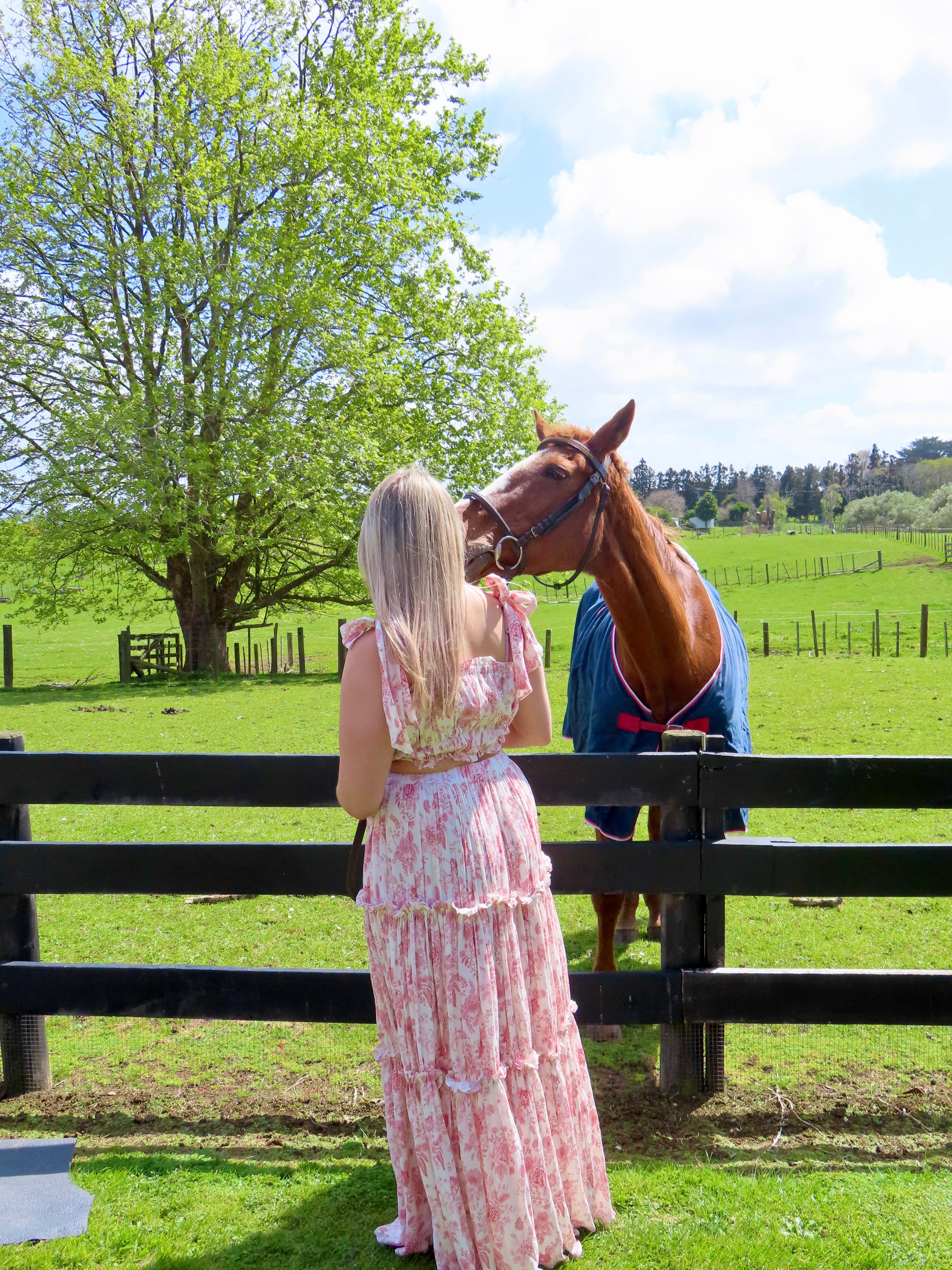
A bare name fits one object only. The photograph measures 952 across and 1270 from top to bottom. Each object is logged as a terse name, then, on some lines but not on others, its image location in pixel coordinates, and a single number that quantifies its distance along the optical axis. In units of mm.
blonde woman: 2414
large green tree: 20719
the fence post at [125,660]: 24000
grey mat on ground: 2900
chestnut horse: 3994
